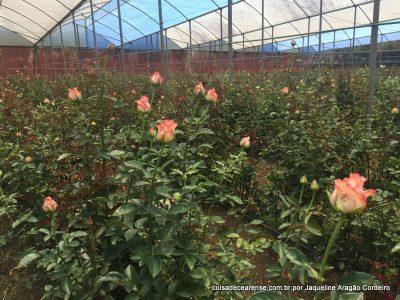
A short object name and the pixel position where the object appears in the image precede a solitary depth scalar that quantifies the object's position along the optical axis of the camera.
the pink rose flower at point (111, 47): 1.55
